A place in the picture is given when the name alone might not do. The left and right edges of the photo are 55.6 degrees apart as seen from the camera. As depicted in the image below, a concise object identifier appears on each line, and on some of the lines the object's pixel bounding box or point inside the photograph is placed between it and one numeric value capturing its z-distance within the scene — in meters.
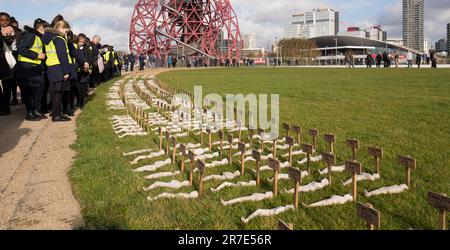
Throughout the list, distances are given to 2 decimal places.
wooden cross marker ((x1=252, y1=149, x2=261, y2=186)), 4.31
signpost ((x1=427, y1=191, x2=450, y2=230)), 2.69
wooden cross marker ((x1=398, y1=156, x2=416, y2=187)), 3.96
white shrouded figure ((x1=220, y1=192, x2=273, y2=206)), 3.79
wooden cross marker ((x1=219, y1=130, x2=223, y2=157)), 5.49
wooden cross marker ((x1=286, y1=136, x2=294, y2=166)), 5.03
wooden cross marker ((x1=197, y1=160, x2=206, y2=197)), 3.88
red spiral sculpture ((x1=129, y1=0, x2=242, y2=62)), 73.75
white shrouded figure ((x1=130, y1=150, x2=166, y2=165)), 5.38
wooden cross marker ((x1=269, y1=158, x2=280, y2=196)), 3.83
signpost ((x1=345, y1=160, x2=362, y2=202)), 3.70
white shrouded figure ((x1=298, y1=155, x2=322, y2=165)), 5.17
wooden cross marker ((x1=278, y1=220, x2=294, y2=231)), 2.46
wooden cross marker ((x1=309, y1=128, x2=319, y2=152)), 5.58
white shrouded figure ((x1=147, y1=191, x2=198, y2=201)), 3.93
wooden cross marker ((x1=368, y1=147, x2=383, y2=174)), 4.49
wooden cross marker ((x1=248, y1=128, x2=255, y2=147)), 5.98
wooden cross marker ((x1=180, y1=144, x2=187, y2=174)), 4.65
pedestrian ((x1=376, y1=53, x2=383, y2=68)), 44.59
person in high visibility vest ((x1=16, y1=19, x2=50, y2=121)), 8.02
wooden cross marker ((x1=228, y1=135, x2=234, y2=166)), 5.10
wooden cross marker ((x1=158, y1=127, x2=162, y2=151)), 6.01
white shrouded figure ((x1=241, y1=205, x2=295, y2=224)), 3.41
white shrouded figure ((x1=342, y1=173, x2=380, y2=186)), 4.39
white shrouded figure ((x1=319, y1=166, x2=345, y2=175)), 4.68
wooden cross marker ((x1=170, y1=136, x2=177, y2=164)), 5.02
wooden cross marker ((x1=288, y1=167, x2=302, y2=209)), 3.52
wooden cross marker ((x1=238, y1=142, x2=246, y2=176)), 4.58
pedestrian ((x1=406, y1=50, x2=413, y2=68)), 46.55
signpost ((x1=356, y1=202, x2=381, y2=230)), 2.61
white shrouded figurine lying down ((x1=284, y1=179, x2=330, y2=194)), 4.10
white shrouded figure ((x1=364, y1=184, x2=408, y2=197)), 3.93
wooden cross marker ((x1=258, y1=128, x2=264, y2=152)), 5.64
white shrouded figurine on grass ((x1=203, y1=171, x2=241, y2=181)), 4.57
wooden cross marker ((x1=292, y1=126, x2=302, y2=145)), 6.00
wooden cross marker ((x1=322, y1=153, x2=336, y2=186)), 4.20
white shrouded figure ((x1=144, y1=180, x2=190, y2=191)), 4.29
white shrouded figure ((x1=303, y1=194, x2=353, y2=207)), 3.69
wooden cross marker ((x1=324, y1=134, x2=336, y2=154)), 5.24
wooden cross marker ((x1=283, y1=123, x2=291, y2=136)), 6.23
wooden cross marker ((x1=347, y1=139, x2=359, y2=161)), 4.85
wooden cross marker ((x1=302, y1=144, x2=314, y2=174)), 4.67
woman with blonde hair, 8.31
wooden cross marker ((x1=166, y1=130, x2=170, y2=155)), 5.53
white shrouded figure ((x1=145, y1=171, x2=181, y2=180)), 4.63
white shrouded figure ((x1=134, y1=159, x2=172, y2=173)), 4.96
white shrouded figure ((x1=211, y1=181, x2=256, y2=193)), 4.26
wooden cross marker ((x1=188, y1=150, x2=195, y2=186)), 4.29
